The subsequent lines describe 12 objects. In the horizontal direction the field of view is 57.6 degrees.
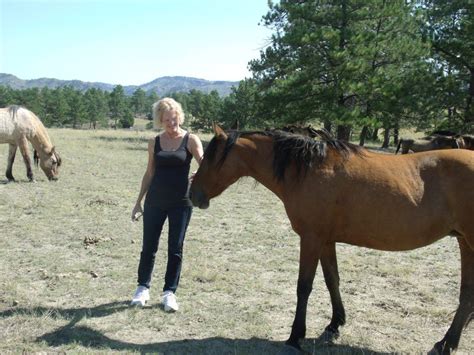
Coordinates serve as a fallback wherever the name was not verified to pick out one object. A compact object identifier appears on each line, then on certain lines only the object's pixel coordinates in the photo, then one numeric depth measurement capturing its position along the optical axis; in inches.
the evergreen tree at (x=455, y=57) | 761.6
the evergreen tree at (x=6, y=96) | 2787.9
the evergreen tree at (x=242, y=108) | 902.7
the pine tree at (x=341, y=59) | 716.7
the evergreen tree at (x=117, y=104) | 3149.6
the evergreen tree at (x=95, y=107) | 2859.3
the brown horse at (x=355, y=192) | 139.9
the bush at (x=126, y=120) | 2989.7
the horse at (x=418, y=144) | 379.9
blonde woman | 177.2
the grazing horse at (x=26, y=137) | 483.5
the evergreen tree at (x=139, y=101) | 3959.2
